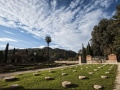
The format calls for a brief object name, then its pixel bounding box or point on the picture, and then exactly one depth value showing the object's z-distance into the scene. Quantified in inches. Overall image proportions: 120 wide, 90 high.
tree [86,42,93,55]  1504.7
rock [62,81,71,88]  167.5
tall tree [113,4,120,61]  676.9
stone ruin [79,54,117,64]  899.8
